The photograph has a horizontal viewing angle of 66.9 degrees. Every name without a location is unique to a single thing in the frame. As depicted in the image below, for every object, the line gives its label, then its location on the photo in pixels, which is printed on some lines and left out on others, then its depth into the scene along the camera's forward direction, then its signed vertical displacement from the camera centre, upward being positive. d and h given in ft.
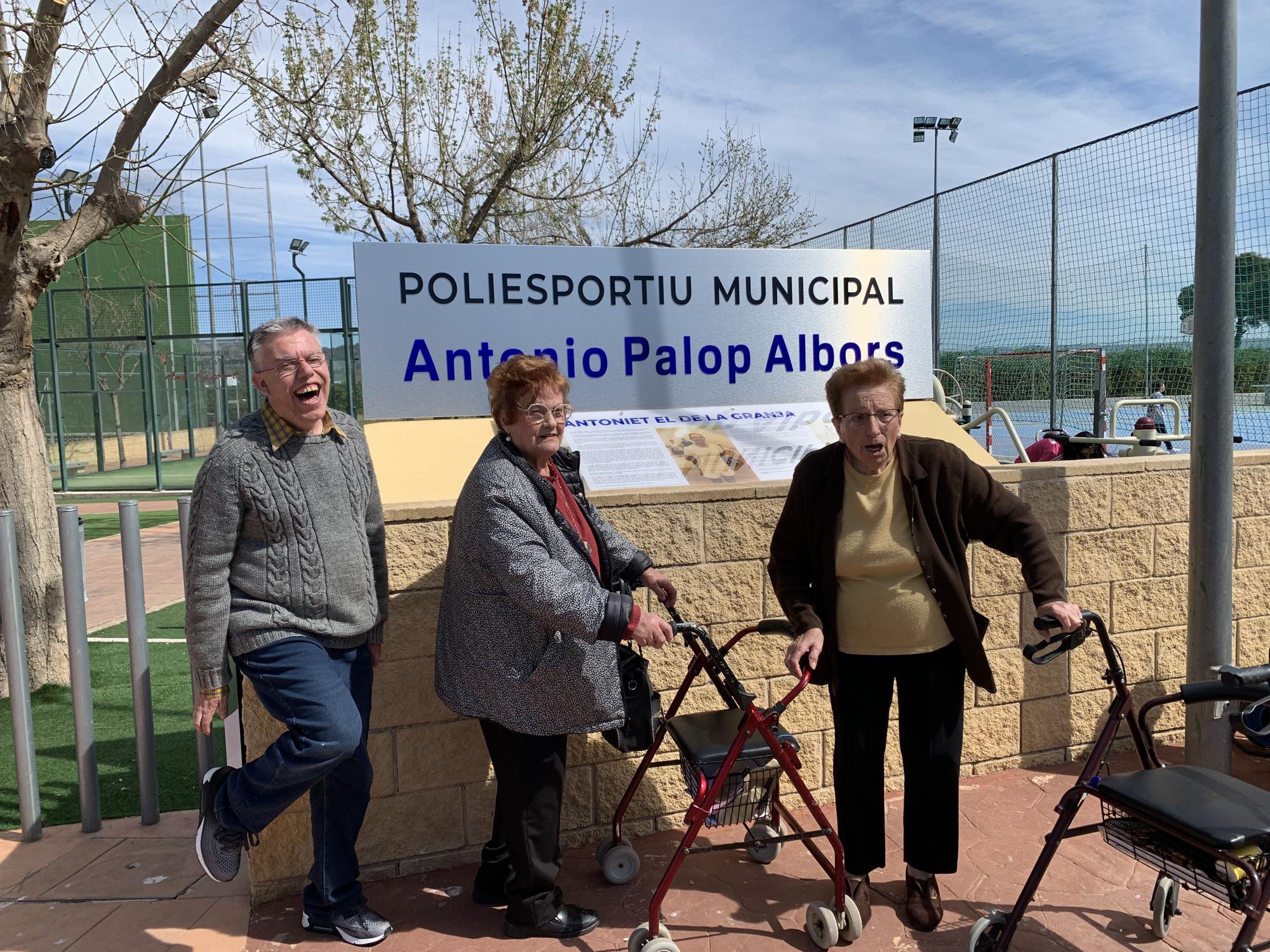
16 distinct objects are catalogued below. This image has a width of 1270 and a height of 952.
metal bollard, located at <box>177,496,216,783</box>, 10.59 -3.81
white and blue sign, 13.05 +1.14
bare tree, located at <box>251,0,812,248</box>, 31.94 +9.89
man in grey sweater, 8.45 -1.62
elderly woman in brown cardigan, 9.29 -1.96
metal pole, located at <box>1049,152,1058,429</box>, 26.18 +2.93
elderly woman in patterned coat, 8.62 -2.14
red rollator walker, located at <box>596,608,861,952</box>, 8.91 -3.64
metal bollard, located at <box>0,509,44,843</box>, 11.53 -3.23
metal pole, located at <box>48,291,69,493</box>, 49.19 +1.40
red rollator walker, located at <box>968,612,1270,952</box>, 7.07 -3.37
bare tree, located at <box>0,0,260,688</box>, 15.79 +3.72
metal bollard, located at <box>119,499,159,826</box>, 11.55 -2.71
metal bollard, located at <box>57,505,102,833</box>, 11.47 -3.04
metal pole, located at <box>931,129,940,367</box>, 30.68 +4.00
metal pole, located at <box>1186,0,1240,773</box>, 11.16 +0.11
